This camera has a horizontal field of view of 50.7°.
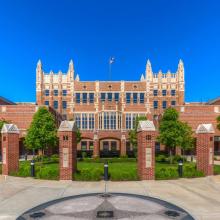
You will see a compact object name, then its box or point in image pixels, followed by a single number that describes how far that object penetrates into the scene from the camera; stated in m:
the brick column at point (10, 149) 15.99
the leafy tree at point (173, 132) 28.75
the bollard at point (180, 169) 14.68
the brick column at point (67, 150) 13.82
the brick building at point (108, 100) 49.84
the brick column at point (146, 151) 13.86
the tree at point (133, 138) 36.31
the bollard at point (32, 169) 15.11
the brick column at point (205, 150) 15.34
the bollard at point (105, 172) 13.84
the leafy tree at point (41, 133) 27.81
